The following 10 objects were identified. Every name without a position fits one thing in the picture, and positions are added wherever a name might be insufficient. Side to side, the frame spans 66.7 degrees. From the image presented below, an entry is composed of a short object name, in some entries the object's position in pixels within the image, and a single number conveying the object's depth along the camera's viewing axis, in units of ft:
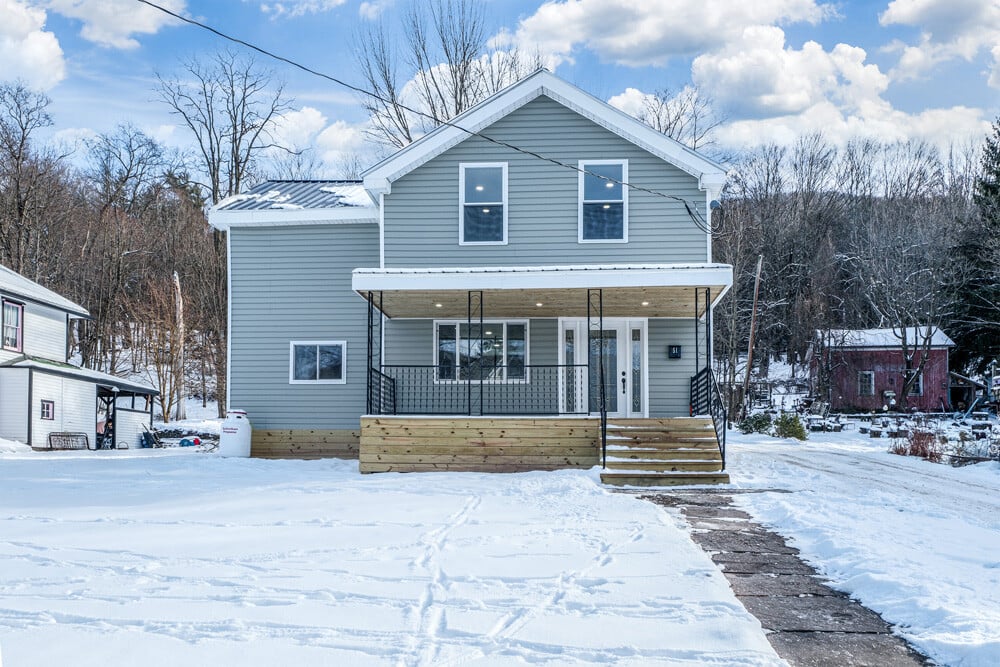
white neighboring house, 68.69
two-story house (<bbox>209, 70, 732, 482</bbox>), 46.06
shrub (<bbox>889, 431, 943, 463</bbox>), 49.27
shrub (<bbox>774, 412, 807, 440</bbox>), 71.31
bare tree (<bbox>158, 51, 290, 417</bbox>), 102.83
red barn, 103.81
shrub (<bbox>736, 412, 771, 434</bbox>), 77.87
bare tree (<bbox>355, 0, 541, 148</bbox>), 93.86
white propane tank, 47.16
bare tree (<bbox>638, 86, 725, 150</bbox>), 106.11
